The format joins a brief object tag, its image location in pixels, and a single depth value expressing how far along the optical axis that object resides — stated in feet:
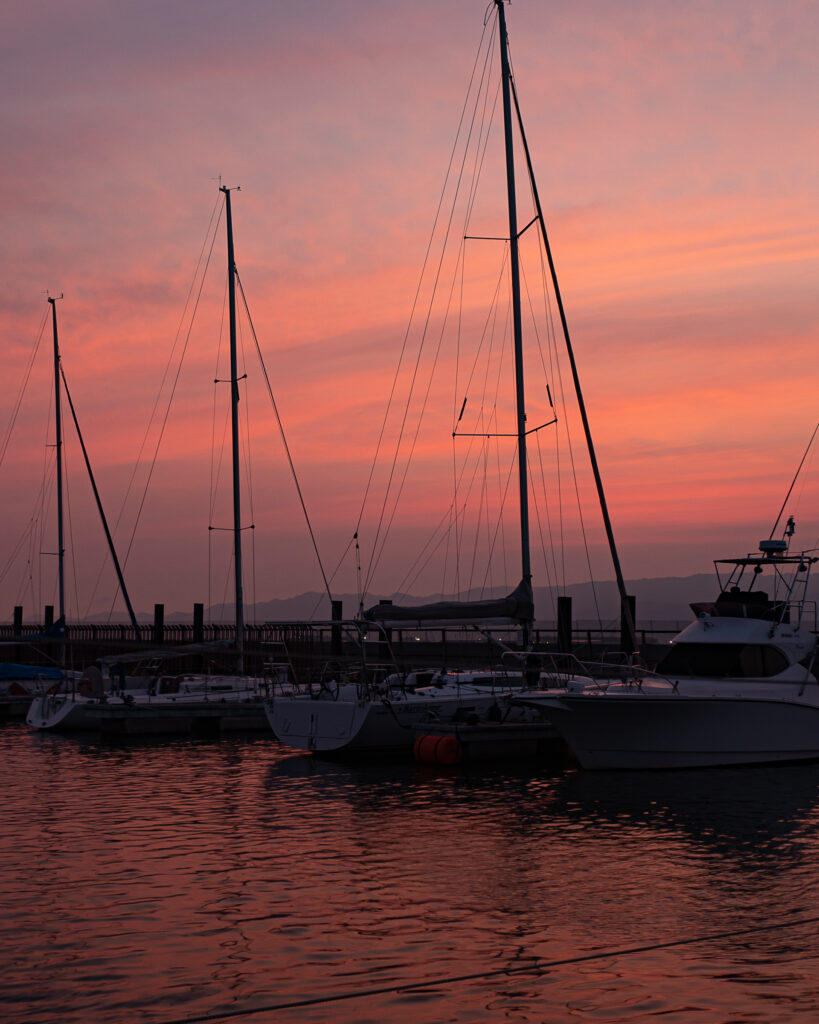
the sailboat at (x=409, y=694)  86.12
